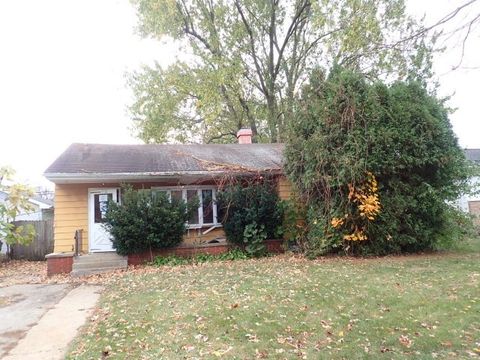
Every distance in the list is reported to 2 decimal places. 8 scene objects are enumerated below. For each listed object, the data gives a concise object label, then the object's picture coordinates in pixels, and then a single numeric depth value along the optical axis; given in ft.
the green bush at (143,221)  34.81
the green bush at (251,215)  38.34
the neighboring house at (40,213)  65.84
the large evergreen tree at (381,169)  32.27
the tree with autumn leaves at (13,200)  26.53
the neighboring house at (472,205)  63.95
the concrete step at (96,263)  34.27
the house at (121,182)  38.40
